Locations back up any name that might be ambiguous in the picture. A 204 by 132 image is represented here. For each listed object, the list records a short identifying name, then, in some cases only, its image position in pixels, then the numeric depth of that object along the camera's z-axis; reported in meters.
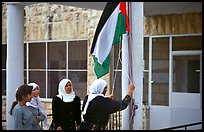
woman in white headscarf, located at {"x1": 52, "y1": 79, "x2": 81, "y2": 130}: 6.60
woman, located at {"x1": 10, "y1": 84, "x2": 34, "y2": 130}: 5.82
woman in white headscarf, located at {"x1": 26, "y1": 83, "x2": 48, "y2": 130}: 6.13
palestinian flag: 6.42
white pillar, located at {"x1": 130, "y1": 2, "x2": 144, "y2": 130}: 6.38
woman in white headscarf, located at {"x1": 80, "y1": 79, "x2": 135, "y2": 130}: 6.09
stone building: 10.59
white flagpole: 6.49
